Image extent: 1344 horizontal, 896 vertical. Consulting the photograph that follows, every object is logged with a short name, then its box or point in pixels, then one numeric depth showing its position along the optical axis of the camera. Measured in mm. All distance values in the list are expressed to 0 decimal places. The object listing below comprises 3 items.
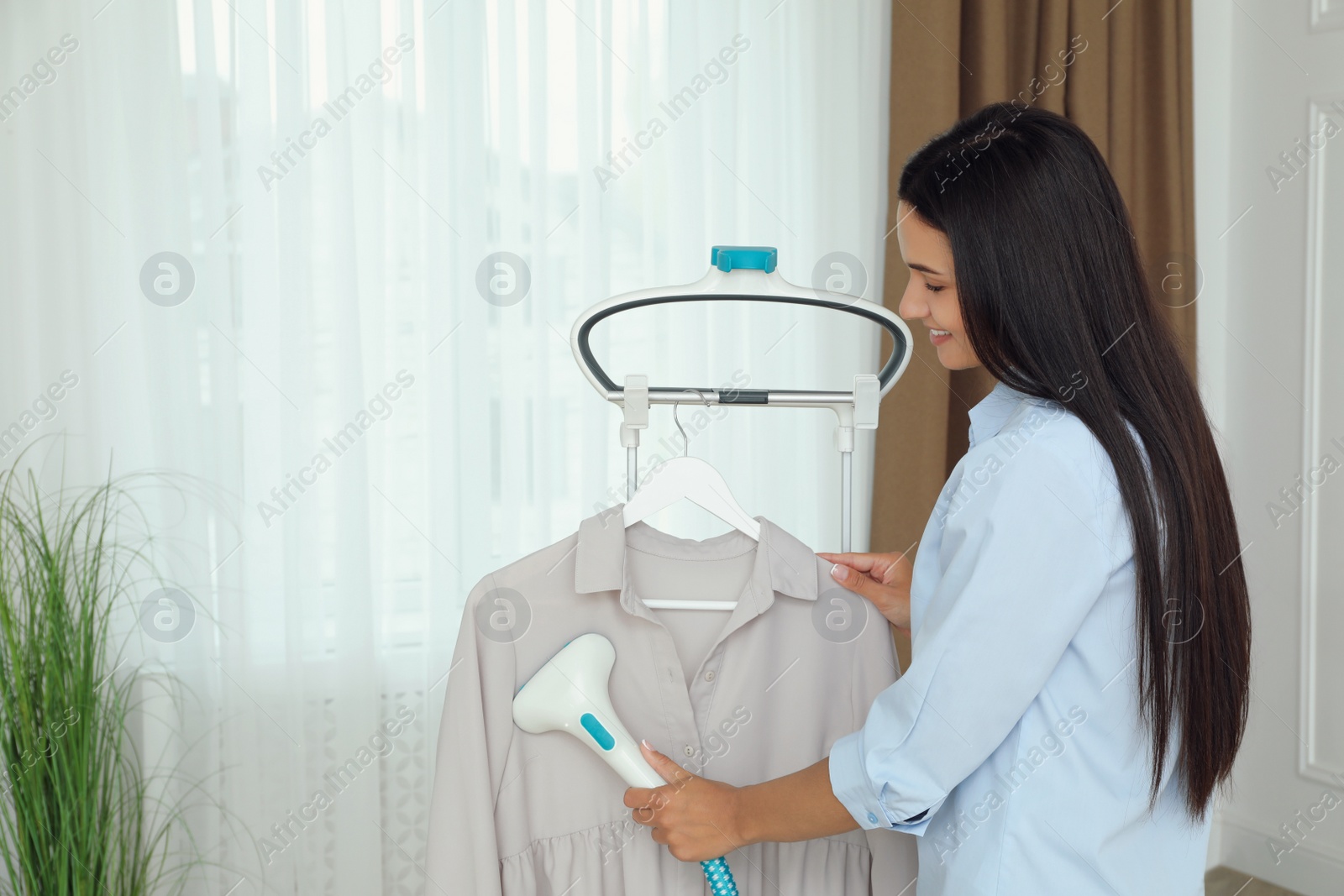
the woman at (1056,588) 903
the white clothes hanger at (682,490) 1177
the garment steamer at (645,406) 1080
